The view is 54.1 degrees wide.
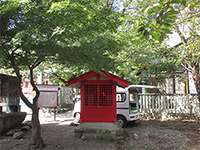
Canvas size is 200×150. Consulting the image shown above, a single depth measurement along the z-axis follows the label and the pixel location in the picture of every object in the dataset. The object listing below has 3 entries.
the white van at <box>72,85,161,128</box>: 10.40
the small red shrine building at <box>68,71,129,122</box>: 8.75
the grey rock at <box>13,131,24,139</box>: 8.27
